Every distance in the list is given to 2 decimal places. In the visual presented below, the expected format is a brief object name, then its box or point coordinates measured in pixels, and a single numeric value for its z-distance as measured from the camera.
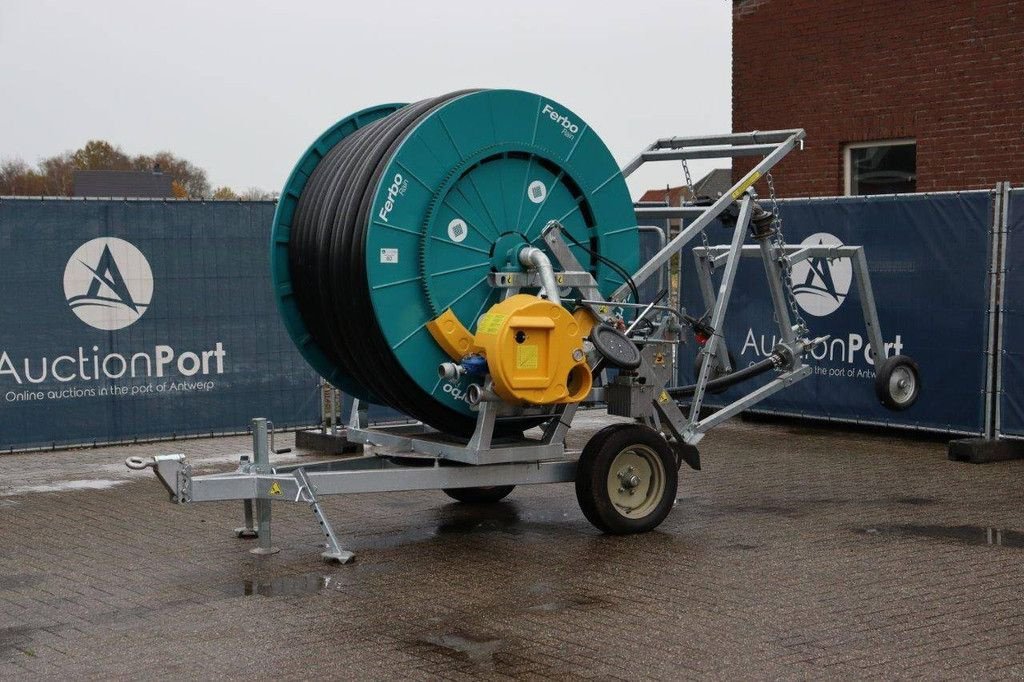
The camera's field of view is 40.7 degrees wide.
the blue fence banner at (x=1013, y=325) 12.45
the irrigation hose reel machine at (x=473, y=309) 8.47
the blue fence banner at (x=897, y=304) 12.93
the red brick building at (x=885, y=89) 16.11
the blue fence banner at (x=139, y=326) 12.97
